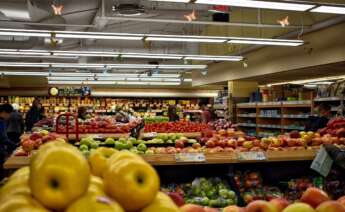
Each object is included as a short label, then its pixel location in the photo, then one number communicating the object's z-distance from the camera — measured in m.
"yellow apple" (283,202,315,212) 1.54
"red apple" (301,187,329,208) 1.73
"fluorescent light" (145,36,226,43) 7.76
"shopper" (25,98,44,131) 13.78
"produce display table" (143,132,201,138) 9.27
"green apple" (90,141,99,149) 4.88
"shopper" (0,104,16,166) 7.86
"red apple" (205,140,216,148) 5.10
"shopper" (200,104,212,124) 16.72
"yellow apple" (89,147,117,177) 1.55
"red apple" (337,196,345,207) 1.70
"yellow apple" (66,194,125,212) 1.09
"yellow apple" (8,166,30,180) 1.48
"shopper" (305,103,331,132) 8.09
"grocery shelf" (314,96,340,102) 9.10
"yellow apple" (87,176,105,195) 1.19
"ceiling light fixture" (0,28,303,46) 7.20
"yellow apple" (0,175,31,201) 1.25
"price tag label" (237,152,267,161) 3.93
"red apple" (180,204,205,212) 1.63
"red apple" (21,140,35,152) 4.84
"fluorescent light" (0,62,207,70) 12.54
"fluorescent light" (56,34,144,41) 7.50
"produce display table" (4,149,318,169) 3.92
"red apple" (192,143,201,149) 5.11
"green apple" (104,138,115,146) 5.38
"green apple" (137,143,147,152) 4.77
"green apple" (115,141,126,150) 4.99
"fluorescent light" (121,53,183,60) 10.12
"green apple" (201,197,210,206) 3.35
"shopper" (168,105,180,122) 19.66
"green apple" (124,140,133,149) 5.01
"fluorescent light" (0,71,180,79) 16.62
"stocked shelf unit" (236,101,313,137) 11.56
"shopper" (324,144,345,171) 3.45
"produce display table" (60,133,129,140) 8.25
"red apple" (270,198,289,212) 1.68
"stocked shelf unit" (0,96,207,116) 24.47
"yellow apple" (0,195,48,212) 1.09
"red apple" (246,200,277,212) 1.59
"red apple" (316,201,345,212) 1.56
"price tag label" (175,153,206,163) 3.88
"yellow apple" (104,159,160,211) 1.20
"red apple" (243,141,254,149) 4.85
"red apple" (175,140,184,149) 5.69
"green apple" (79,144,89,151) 4.64
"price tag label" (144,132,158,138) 9.03
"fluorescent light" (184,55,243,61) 10.48
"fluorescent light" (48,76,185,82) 19.86
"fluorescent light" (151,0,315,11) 5.07
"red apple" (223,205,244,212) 1.72
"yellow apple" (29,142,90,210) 1.12
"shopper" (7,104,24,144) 11.42
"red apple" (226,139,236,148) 5.05
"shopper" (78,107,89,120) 12.31
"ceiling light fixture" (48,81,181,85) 22.67
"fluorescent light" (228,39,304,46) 8.52
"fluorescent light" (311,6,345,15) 5.77
